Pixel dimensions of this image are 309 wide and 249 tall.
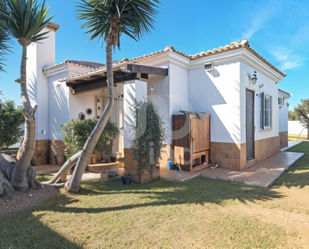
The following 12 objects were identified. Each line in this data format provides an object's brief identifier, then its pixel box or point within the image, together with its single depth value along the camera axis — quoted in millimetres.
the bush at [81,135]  8242
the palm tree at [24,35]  5023
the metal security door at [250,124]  9312
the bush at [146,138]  6742
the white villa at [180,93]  8352
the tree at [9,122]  9757
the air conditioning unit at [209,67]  8872
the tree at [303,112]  23531
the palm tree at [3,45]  6252
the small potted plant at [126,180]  6844
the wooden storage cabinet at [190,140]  8086
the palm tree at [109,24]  5457
